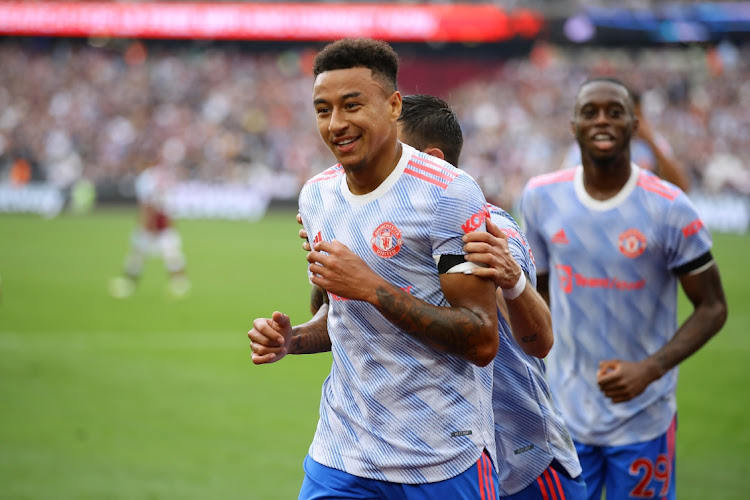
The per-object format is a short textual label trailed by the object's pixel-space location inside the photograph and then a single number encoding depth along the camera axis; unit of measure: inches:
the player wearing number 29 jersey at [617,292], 341.1
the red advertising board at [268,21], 3211.1
